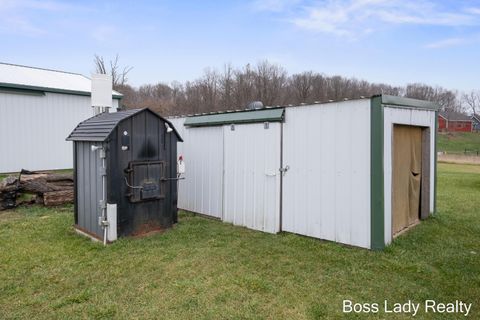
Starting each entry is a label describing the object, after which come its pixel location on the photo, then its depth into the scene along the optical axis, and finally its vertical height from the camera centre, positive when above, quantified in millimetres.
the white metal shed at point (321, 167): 4453 -240
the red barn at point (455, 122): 57469 +4917
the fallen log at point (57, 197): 7270 -965
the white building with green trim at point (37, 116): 10836 +1154
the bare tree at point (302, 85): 36469 +7092
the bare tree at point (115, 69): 28703 +6877
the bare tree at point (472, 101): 63025 +9187
